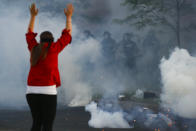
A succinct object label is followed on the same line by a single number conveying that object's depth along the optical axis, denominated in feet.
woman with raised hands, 24.14
